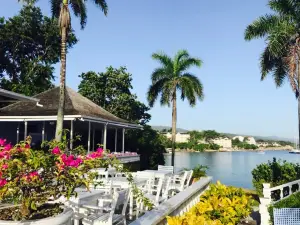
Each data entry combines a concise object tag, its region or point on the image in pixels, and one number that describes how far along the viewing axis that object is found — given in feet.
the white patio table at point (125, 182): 17.90
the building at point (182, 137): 414.25
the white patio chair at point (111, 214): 10.56
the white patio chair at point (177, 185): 20.85
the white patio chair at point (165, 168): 27.18
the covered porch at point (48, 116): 47.12
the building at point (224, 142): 406.85
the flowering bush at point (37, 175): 6.39
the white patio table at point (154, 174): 19.66
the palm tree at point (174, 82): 57.87
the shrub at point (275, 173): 32.66
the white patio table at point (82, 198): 11.74
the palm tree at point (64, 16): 37.24
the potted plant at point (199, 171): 33.14
